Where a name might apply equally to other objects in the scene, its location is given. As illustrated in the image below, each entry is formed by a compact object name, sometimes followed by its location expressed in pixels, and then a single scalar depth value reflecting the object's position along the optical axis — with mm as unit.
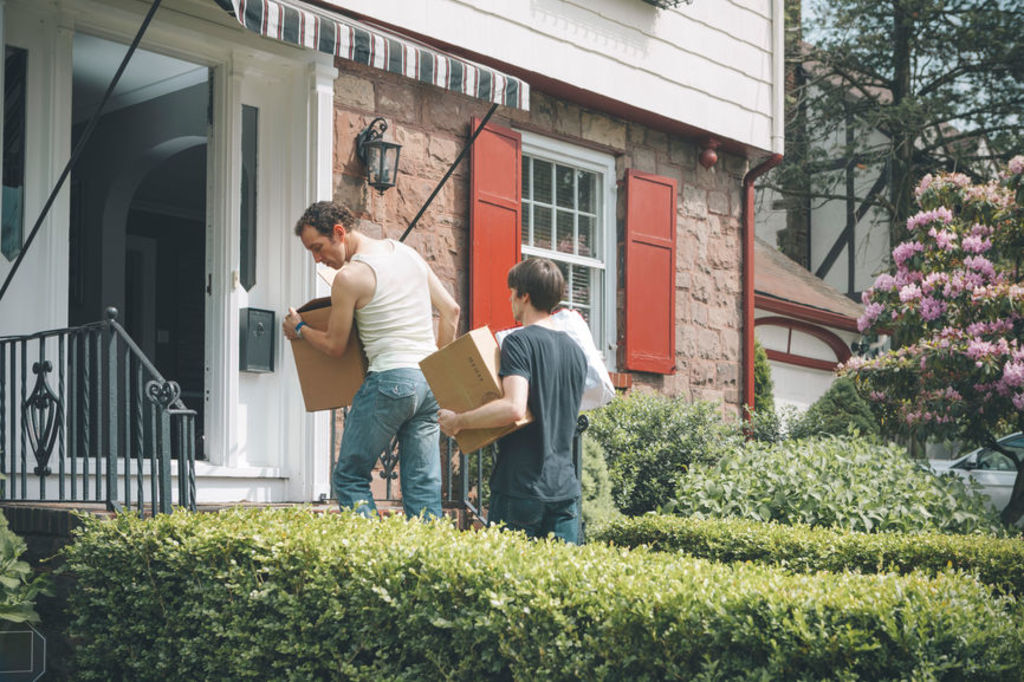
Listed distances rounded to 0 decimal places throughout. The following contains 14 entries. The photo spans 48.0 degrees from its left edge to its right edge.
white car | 12703
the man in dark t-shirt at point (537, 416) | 4172
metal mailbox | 6531
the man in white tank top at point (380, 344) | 4762
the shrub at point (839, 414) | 13359
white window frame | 8969
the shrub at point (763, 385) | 14094
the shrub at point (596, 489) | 7117
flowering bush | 9070
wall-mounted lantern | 7090
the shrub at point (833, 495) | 6781
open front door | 8219
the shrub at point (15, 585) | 4344
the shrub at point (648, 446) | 8047
